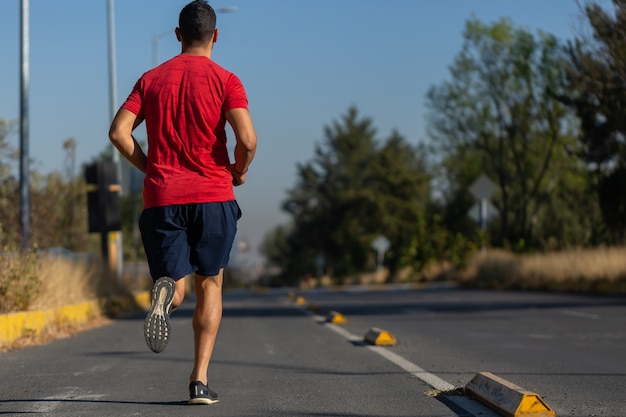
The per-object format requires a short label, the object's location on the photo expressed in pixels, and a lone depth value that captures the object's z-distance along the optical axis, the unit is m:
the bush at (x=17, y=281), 11.27
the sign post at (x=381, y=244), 55.38
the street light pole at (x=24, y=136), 15.91
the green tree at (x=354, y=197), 87.81
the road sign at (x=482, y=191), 35.59
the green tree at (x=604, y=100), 17.20
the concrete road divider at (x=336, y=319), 14.42
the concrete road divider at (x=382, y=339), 10.05
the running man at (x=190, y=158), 5.41
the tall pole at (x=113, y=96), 22.33
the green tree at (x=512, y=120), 46.91
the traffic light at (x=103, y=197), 19.56
